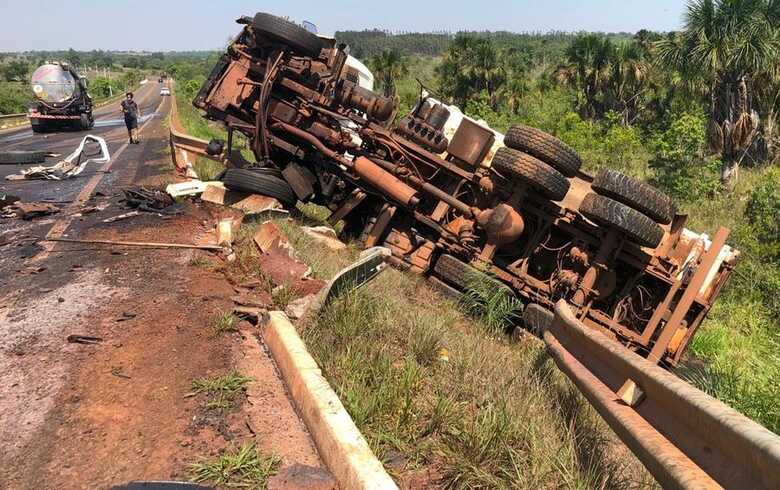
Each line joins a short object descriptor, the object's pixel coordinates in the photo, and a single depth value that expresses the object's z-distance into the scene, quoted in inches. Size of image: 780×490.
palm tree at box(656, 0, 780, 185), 698.2
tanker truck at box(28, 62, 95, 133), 856.9
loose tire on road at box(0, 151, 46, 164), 493.7
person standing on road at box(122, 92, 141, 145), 712.1
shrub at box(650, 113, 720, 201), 605.3
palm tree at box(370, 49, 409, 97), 1769.2
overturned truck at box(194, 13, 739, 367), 226.7
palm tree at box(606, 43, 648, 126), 1285.7
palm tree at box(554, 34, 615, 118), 1334.9
